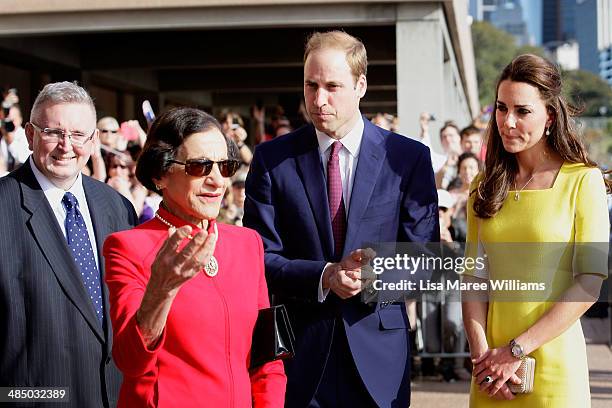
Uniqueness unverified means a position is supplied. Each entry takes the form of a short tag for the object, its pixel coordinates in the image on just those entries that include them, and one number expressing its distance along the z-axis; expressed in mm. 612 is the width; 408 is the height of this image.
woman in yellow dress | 3920
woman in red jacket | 3047
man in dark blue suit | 4105
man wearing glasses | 4113
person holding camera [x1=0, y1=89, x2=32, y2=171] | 10336
